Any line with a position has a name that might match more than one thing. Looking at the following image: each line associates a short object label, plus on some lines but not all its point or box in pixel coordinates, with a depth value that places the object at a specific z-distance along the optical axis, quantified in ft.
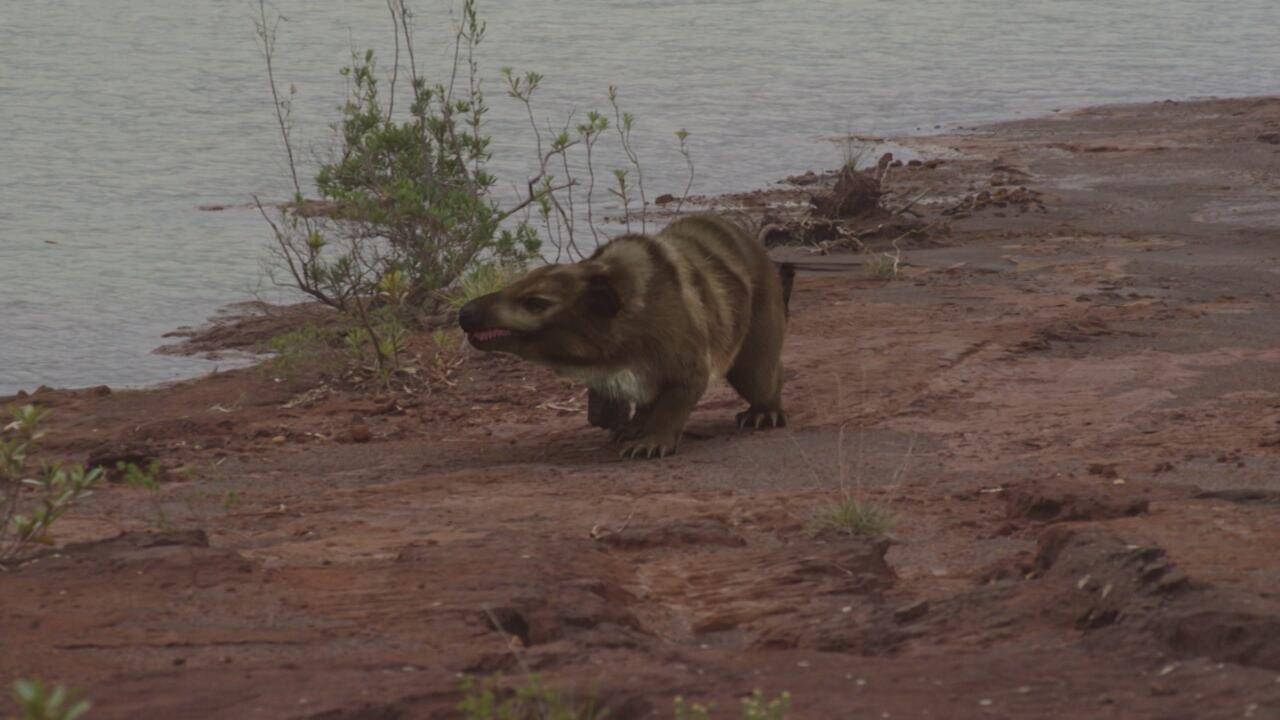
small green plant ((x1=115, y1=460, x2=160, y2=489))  39.06
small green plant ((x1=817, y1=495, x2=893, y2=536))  38.06
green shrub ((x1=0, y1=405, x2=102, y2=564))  34.27
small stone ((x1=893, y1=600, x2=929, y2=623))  30.73
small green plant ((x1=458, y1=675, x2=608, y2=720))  22.88
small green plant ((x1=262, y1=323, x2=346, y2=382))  65.10
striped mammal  50.06
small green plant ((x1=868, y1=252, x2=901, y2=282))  78.54
